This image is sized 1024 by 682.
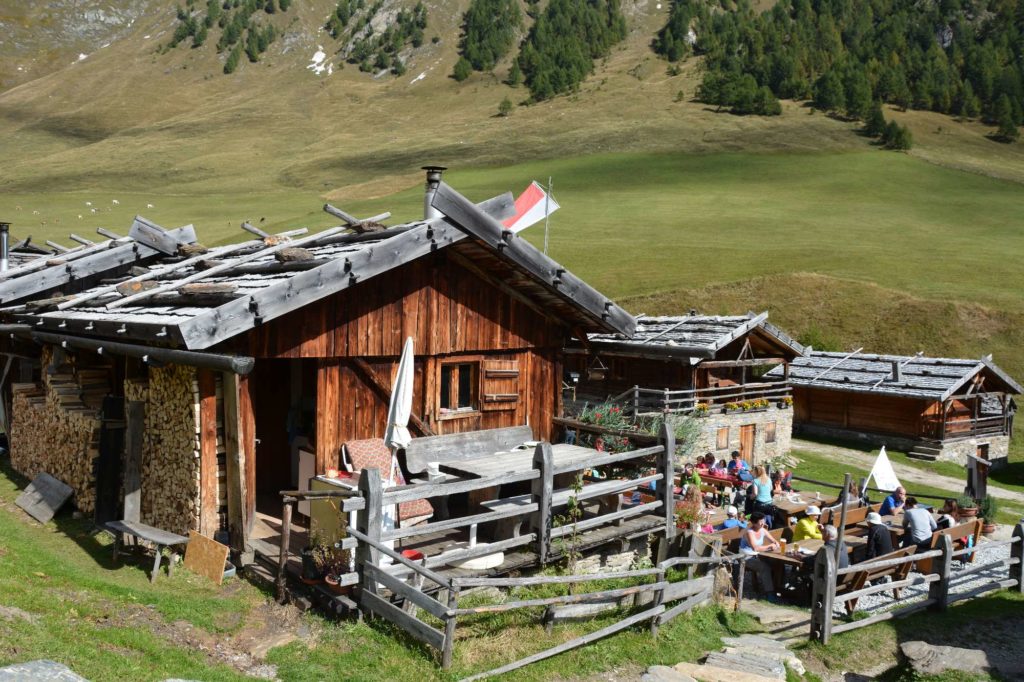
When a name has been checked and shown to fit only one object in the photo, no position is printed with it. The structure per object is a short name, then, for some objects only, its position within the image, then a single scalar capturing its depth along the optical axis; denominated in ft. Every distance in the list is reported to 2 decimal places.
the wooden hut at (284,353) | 34.42
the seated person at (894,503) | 56.95
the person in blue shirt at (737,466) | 64.42
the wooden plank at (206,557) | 32.83
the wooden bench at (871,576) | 41.45
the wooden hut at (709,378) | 90.84
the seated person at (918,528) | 46.70
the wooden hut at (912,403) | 102.94
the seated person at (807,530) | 49.98
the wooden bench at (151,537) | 32.93
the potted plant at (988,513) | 62.35
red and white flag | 45.88
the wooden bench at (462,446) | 38.91
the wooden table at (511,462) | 35.17
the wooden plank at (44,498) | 40.93
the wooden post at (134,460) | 37.96
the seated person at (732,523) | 48.26
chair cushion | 35.68
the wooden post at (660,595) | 34.60
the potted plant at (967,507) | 58.34
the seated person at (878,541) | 46.03
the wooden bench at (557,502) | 33.91
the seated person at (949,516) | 53.88
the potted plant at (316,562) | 31.27
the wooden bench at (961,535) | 49.34
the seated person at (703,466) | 65.91
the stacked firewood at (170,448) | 34.96
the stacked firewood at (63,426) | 41.06
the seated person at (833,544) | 41.70
